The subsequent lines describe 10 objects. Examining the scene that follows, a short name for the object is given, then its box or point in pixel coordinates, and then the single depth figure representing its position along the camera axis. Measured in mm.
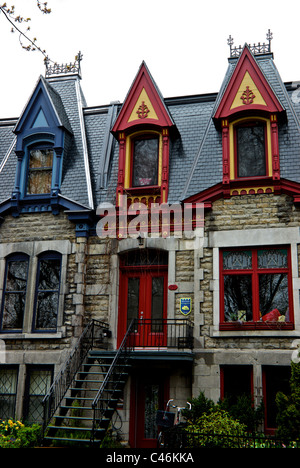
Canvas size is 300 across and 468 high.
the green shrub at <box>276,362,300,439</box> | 11461
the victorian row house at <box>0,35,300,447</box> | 13648
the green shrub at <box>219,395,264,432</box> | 12484
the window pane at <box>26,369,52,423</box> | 14445
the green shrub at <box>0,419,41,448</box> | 11586
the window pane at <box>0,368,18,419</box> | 14648
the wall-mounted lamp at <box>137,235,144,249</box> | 15062
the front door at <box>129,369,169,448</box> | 13984
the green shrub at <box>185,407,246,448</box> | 11117
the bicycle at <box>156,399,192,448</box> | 11633
